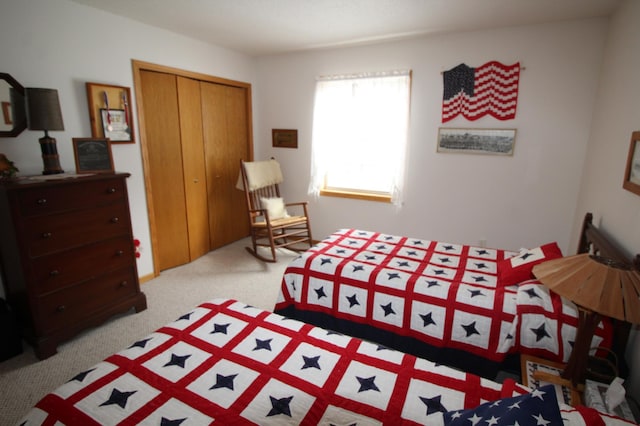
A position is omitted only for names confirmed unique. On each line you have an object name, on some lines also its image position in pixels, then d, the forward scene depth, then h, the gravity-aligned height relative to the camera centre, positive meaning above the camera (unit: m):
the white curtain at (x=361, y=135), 3.72 +0.13
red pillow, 2.09 -0.75
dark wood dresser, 2.10 -0.73
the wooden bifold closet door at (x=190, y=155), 3.33 -0.11
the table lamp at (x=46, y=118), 2.20 +0.19
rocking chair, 3.92 -0.72
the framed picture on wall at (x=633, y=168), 1.79 -0.12
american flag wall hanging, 3.15 +0.53
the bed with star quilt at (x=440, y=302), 1.82 -0.94
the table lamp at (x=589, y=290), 1.20 -0.54
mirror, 2.28 +0.26
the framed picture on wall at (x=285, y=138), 4.40 +0.10
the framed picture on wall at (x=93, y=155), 2.48 -0.07
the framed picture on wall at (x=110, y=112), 2.79 +0.29
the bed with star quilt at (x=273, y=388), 1.14 -0.91
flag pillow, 0.82 -0.68
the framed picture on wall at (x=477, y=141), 3.26 +0.05
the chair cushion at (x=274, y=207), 3.98 -0.73
